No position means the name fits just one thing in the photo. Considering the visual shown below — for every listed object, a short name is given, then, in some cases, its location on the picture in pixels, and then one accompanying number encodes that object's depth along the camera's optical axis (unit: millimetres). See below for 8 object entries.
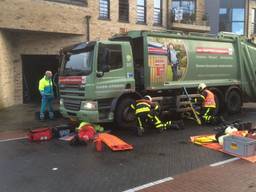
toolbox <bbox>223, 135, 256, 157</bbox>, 4943
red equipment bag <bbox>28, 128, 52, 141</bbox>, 6158
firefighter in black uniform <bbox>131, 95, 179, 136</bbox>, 6413
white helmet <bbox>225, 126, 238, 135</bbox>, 5738
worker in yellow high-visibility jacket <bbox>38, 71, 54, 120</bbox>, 8408
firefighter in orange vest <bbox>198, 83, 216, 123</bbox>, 7496
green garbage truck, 6509
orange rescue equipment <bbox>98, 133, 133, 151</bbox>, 5481
